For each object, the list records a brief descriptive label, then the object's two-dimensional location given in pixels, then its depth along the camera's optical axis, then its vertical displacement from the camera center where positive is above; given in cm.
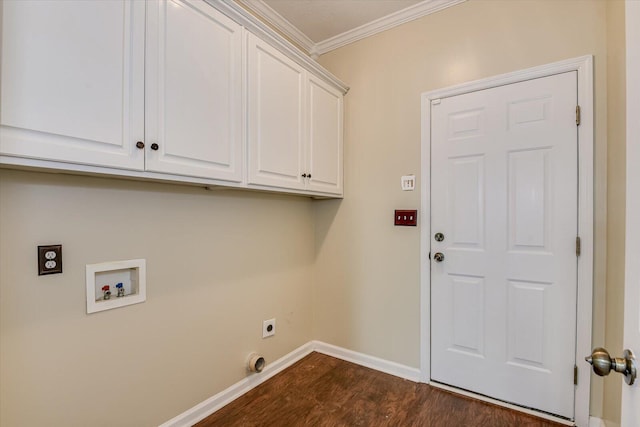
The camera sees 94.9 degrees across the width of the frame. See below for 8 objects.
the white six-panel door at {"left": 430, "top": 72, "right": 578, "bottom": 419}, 168 -17
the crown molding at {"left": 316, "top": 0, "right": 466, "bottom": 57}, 206 +146
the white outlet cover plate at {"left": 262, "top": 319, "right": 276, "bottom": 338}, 212 -84
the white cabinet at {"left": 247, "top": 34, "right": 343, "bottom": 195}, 172 +59
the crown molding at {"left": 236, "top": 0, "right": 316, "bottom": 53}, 207 +147
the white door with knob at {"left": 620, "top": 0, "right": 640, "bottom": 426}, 62 +1
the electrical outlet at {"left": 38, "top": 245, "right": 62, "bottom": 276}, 115 -19
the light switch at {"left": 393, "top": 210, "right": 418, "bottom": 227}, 213 -3
